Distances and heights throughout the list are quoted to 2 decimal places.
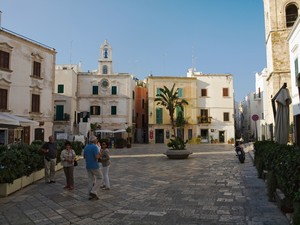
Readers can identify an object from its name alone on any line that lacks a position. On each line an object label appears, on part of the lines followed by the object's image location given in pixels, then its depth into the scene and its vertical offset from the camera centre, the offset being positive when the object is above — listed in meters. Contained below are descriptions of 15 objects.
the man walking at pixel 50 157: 9.98 -0.81
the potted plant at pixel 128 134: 33.48 -0.10
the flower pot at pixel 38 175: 10.31 -1.53
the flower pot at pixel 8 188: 7.87 -1.54
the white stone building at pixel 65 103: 36.09 +3.93
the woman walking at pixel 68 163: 8.75 -0.91
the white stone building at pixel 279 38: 23.91 +8.21
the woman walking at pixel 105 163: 8.77 -0.89
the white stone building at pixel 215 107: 43.00 +4.06
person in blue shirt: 7.55 -0.87
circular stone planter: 17.98 -1.27
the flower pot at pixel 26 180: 9.10 -1.53
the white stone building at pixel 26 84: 22.59 +4.26
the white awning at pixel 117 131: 35.34 +0.36
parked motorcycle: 15.66 -1.11
